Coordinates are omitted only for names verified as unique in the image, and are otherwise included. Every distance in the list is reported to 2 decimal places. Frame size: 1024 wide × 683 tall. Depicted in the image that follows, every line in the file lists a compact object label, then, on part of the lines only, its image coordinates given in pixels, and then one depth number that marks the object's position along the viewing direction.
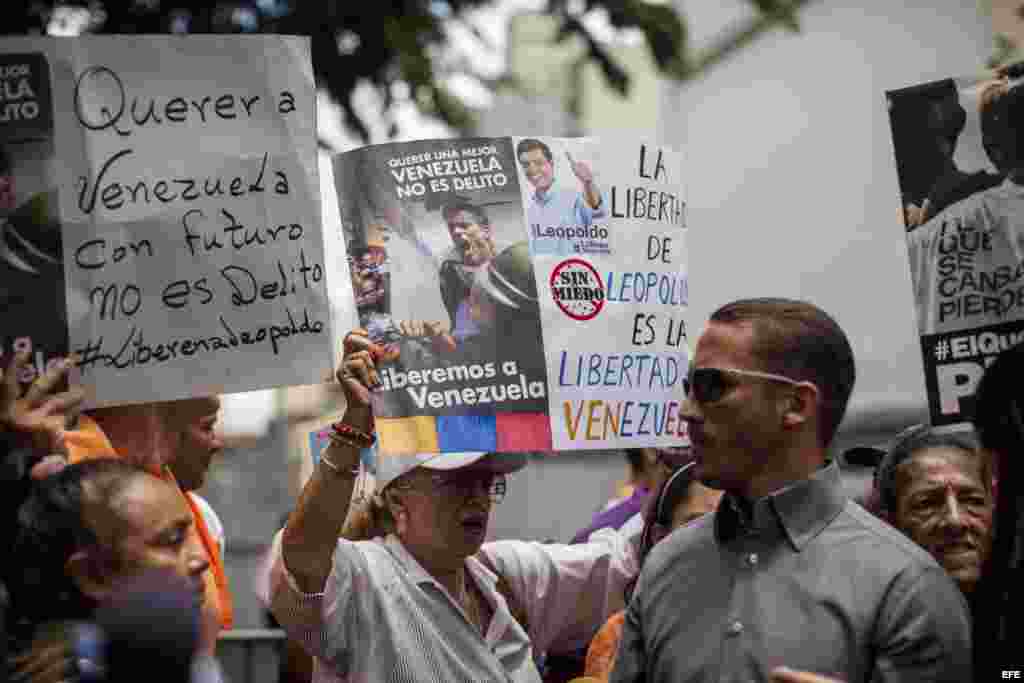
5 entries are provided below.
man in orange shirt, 4.15
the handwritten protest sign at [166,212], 3.89
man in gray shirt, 2.95
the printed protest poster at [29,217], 3.84
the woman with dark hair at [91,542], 3.00
